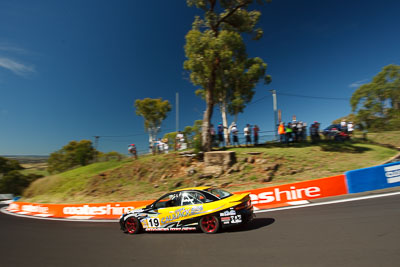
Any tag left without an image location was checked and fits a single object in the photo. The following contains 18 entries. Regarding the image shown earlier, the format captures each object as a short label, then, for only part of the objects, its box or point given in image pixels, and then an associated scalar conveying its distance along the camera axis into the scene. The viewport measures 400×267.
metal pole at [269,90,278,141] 18.93
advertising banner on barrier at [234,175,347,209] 8.62
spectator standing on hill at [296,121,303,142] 17.64
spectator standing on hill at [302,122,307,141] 18.08
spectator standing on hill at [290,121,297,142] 17.45
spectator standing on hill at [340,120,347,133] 18.39
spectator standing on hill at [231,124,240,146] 18.10
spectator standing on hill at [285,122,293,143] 16.86
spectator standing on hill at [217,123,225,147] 18.19
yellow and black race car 5.89
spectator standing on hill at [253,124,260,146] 18.41
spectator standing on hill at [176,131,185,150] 20.70
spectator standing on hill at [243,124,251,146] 18.27
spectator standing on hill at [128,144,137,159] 21.64
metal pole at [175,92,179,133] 32.17
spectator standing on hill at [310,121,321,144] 18.02
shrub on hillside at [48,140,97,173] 37.83
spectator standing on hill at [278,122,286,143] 16.96
